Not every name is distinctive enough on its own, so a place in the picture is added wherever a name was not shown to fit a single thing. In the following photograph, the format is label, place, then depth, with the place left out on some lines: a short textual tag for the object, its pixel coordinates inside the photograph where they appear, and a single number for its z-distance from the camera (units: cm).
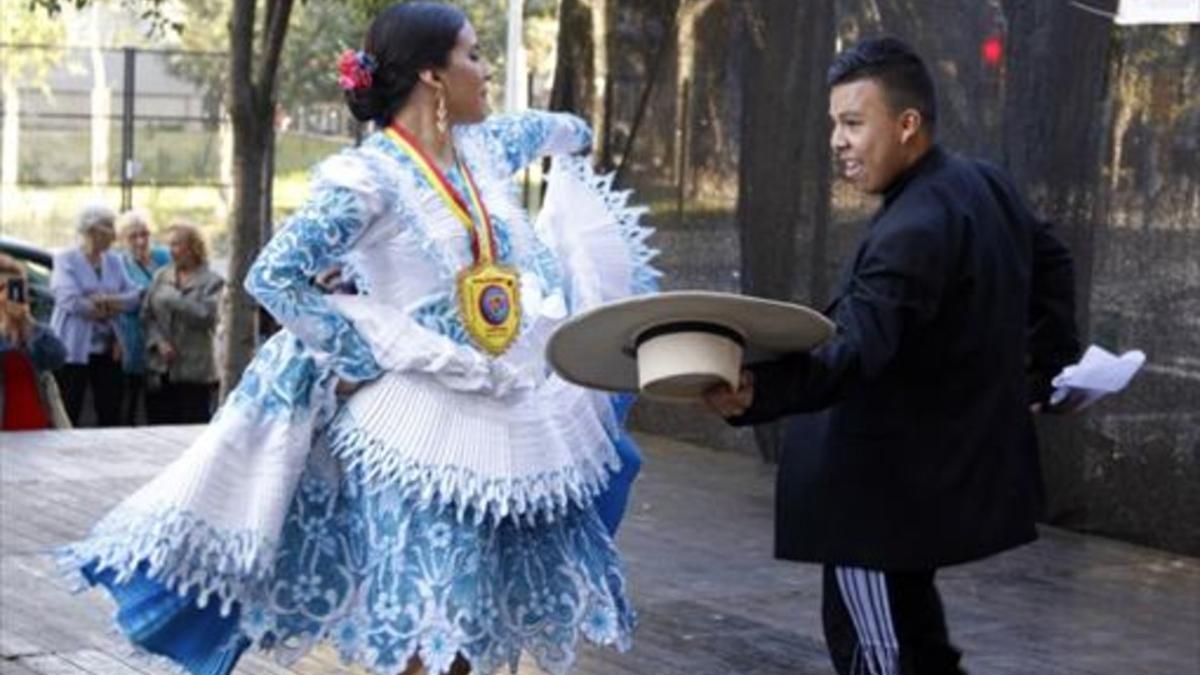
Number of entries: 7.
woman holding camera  1249
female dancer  569
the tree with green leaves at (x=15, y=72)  2847
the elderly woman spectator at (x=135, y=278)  1412
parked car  1480
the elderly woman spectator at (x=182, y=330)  1401
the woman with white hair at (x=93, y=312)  1409
